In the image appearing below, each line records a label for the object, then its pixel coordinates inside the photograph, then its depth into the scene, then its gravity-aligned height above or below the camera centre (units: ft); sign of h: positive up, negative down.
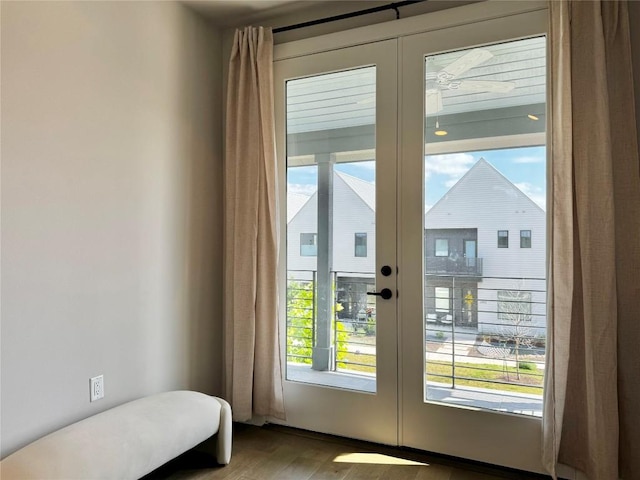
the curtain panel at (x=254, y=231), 9.10 +0.45
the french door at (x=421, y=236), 7.57 +0.32
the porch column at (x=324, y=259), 9.02 -0.10
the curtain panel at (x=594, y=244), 6.61 +0.15
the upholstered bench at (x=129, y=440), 5.62 -2.55
